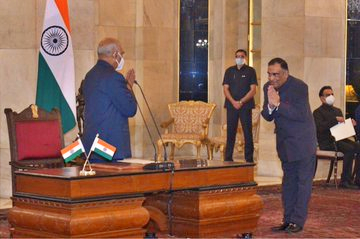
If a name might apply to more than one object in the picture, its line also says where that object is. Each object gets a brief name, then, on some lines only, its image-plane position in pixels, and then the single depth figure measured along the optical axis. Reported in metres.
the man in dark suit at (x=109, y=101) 7.79
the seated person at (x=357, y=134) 12.85
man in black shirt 13.59
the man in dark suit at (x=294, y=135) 8.78
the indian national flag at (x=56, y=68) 10.83
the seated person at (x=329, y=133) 12.88
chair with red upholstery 8.81
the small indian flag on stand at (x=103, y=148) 7.16
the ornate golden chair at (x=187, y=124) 14.55
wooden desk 6.58
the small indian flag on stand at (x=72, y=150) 7.06
